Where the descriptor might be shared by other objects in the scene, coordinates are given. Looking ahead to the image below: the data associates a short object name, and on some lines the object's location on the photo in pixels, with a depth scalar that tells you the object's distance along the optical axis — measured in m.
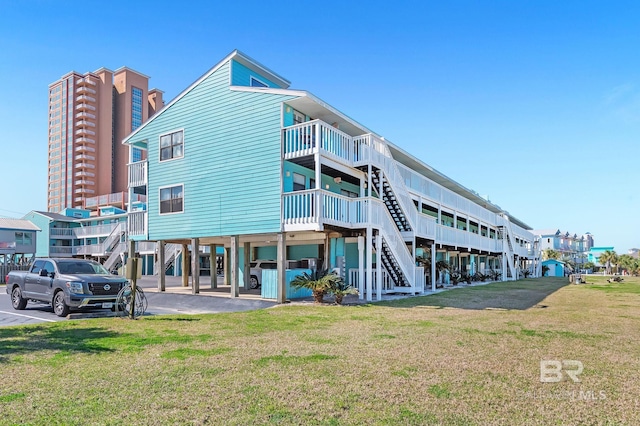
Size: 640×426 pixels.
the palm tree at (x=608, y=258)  70.31
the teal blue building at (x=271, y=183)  17.44
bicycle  12.78
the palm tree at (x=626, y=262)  67.44
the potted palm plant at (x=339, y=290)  15.83
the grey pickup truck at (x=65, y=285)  12.82
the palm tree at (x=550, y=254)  82.75
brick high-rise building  86.81
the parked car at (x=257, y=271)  24.02
